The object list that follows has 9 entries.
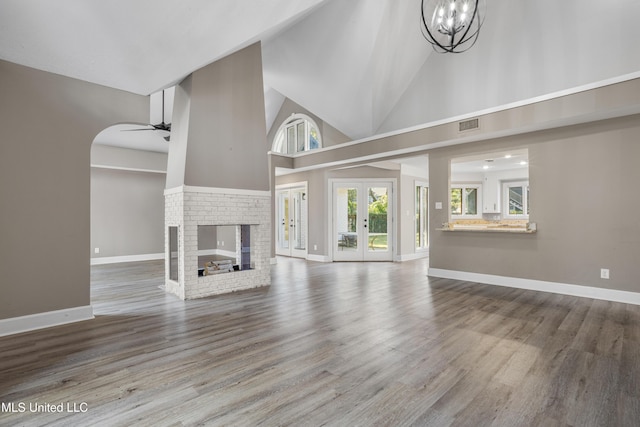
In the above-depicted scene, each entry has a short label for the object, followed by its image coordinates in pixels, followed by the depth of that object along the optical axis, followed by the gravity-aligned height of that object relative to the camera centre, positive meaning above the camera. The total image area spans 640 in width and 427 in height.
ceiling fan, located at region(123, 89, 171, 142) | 5.34 +1.52
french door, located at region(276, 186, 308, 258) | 8.93 -0.20
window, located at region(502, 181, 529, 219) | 9.61 +0.44
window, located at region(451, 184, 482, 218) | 10.35 +0.46
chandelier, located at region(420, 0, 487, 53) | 2.92 +1.88
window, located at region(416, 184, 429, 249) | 8.73 -0.11
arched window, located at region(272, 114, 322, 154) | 8.44 +2.24
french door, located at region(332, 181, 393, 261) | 8.09 -0.16
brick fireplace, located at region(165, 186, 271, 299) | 4.48 -0.27
